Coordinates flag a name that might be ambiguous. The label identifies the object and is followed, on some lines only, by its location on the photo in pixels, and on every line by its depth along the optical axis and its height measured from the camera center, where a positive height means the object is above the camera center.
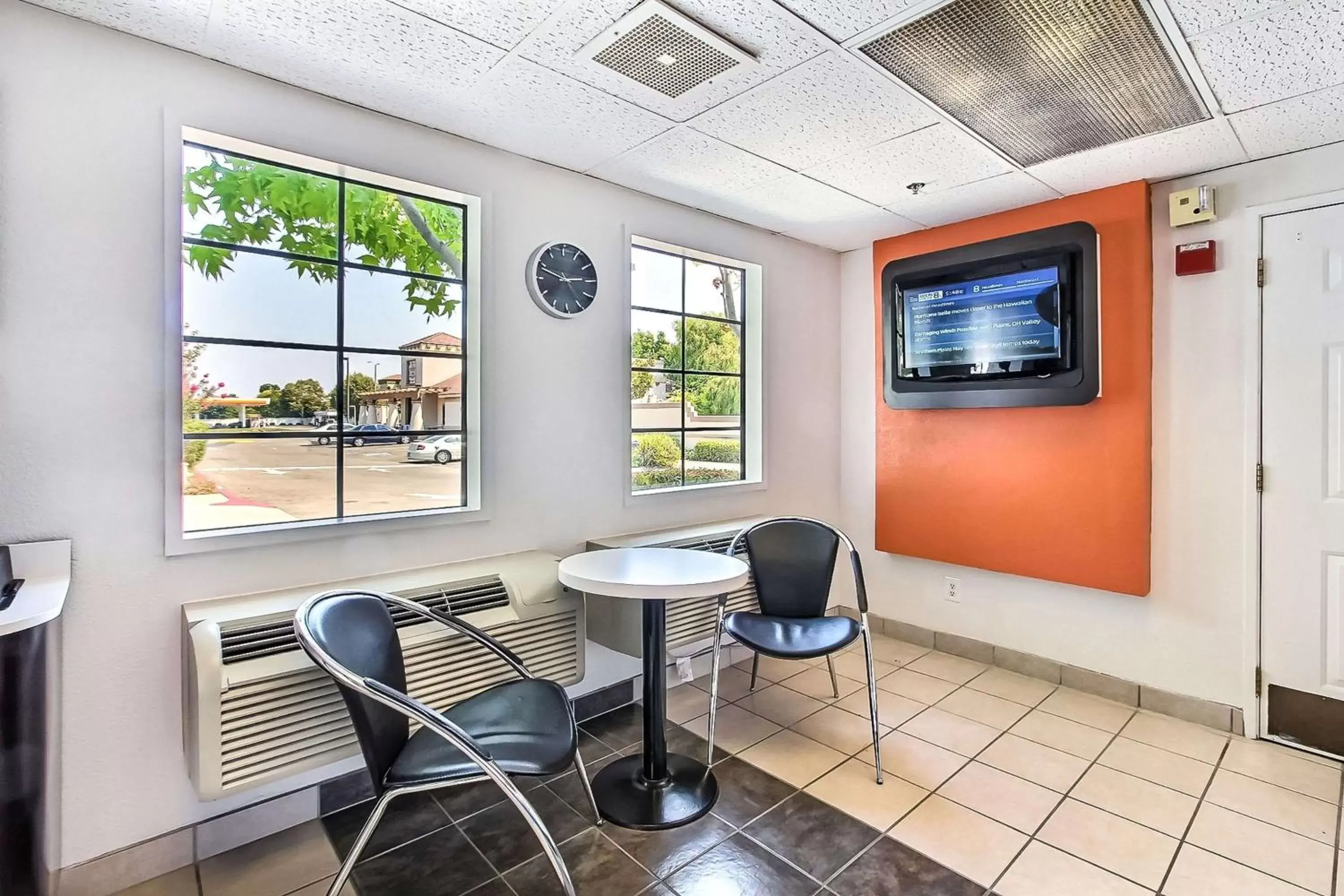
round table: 2.15 -0.88
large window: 2.29 +0.37
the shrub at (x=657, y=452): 3.52 -0.03
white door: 2.70 -0.15
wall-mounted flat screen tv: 3.20 +0.64
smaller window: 3.51 +0.43
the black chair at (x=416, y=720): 1.61 -0.81
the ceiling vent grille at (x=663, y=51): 1.85 +1.20
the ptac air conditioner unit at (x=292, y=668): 1.83 -0.70
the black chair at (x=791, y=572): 2.94 -0.60
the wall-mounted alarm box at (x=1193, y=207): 2.91 +1.07
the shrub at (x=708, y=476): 3.73 -0.18
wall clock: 2.83 +0.74
